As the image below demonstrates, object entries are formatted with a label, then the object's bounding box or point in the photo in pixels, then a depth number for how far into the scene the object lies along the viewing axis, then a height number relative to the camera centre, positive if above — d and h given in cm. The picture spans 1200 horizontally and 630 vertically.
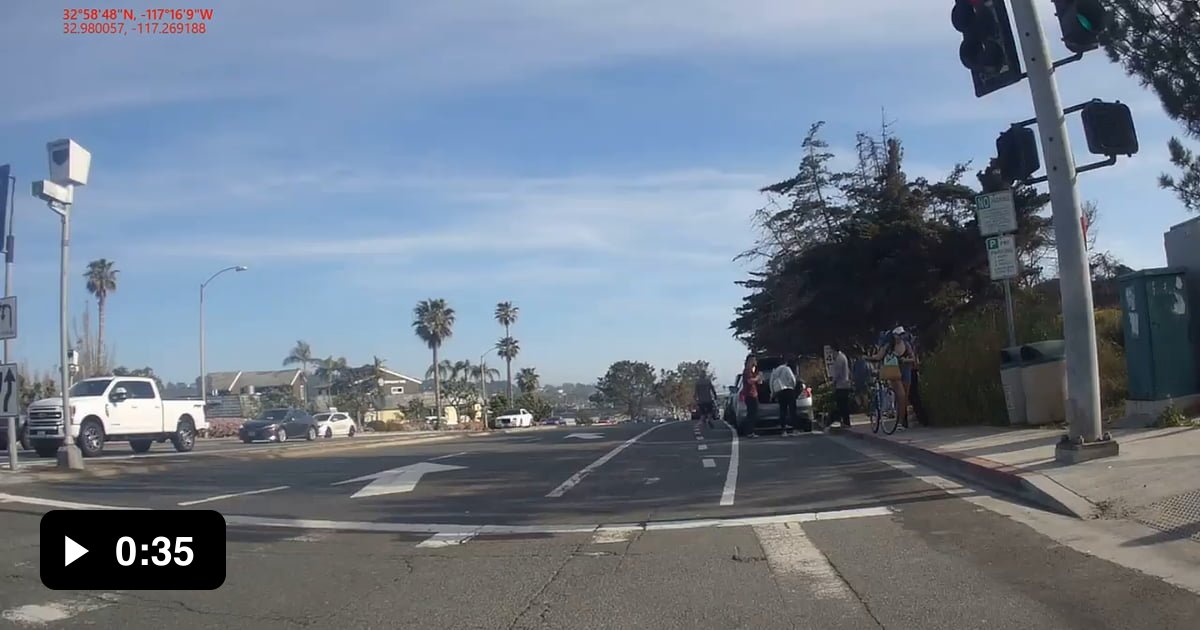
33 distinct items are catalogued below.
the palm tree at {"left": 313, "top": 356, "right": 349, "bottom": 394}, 10725 +637
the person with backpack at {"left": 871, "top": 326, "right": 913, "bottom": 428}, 1645 +42
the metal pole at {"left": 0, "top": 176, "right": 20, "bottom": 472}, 1731 +346
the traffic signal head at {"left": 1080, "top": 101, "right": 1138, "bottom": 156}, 959 +239
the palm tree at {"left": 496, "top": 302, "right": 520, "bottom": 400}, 11019 +1124
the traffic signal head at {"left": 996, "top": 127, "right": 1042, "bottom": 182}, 1027 +238
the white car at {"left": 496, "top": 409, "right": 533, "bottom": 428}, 6712 -27
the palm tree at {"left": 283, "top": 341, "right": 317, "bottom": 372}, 11125 +825
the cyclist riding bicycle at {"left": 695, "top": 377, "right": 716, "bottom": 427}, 3331 +14
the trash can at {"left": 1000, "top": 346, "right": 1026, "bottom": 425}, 1384 -2
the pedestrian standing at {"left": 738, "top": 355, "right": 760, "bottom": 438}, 2131 +15
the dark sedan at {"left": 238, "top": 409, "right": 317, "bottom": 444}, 3778 +17
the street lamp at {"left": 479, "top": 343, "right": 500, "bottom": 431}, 8261 +235
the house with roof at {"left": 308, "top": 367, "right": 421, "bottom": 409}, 10294 +455
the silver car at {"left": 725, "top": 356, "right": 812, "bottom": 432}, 2150 -20
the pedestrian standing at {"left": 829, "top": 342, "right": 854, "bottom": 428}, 2017 +24
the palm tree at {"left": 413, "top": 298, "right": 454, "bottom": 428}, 9150 +912
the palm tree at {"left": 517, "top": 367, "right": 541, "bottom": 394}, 11834 +422
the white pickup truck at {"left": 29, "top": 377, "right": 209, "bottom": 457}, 2177 +55
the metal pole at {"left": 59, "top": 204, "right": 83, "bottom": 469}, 1680 +186
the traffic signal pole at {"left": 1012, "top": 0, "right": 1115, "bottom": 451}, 1015 +192
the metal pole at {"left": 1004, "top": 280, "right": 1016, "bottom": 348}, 1441 +101
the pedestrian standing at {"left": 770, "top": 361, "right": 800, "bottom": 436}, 2036 +14
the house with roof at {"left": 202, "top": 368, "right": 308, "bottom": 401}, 8924 +515
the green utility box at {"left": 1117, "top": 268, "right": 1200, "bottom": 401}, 1161 +45
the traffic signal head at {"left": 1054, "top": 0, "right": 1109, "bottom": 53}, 937 +337
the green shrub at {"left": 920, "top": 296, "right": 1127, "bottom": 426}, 1427 +32
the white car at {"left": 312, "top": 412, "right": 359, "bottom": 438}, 4431 +12
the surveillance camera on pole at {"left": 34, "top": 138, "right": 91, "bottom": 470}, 1662 +426
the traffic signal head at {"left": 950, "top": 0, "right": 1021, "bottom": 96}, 1020 +352
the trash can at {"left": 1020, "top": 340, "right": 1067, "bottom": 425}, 1359 -3
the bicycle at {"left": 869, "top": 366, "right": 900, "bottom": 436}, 1750 -24
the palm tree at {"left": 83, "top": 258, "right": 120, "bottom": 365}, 6900 +1137
